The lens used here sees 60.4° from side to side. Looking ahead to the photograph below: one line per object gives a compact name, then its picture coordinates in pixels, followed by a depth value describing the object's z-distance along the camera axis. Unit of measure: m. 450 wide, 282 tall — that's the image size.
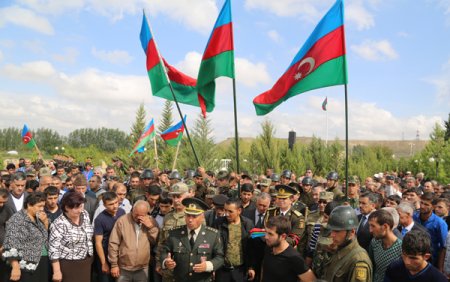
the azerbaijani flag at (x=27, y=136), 16.88
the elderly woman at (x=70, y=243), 4.88
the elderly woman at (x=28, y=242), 4.71
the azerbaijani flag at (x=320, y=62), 6.07
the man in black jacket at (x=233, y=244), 4.85
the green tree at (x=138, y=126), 25.50
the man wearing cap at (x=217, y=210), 5.45
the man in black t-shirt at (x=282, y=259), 3.88
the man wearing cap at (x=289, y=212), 5.13
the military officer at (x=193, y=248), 4.36
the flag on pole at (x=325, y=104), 27.42
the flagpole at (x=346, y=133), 5.18
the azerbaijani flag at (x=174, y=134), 13.40
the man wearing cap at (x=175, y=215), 4.95
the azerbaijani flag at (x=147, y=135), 13.90
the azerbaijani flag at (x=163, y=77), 8.23
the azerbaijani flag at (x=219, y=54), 6.85
